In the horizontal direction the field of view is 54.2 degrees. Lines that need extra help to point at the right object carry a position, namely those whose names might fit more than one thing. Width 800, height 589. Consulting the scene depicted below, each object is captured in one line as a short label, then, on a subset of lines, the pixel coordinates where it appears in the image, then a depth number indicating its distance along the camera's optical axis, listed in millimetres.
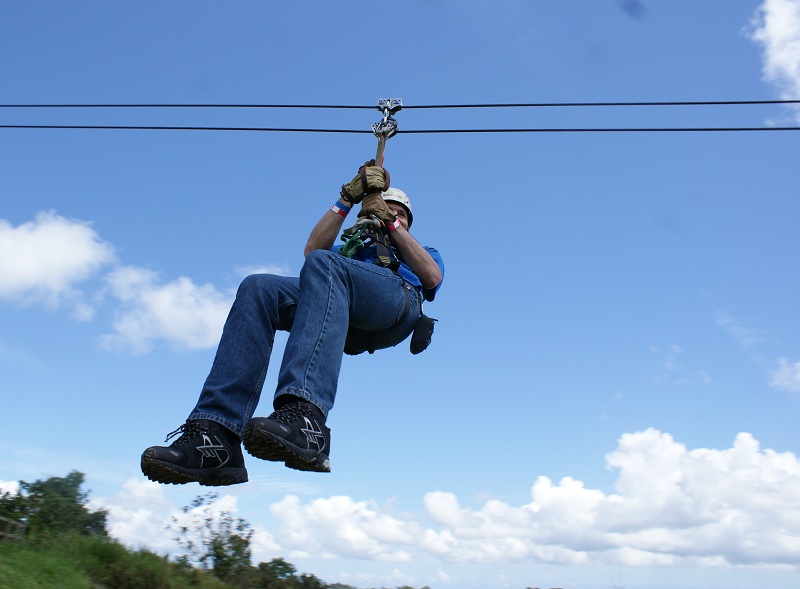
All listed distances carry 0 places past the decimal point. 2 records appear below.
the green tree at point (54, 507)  8117
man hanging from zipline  3309
